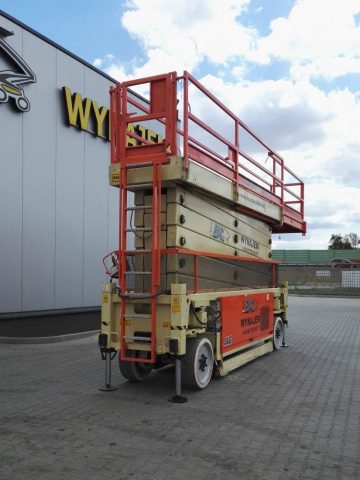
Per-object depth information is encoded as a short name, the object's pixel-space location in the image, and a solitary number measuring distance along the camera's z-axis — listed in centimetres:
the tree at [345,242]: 9331
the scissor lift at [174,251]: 597
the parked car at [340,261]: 5470
